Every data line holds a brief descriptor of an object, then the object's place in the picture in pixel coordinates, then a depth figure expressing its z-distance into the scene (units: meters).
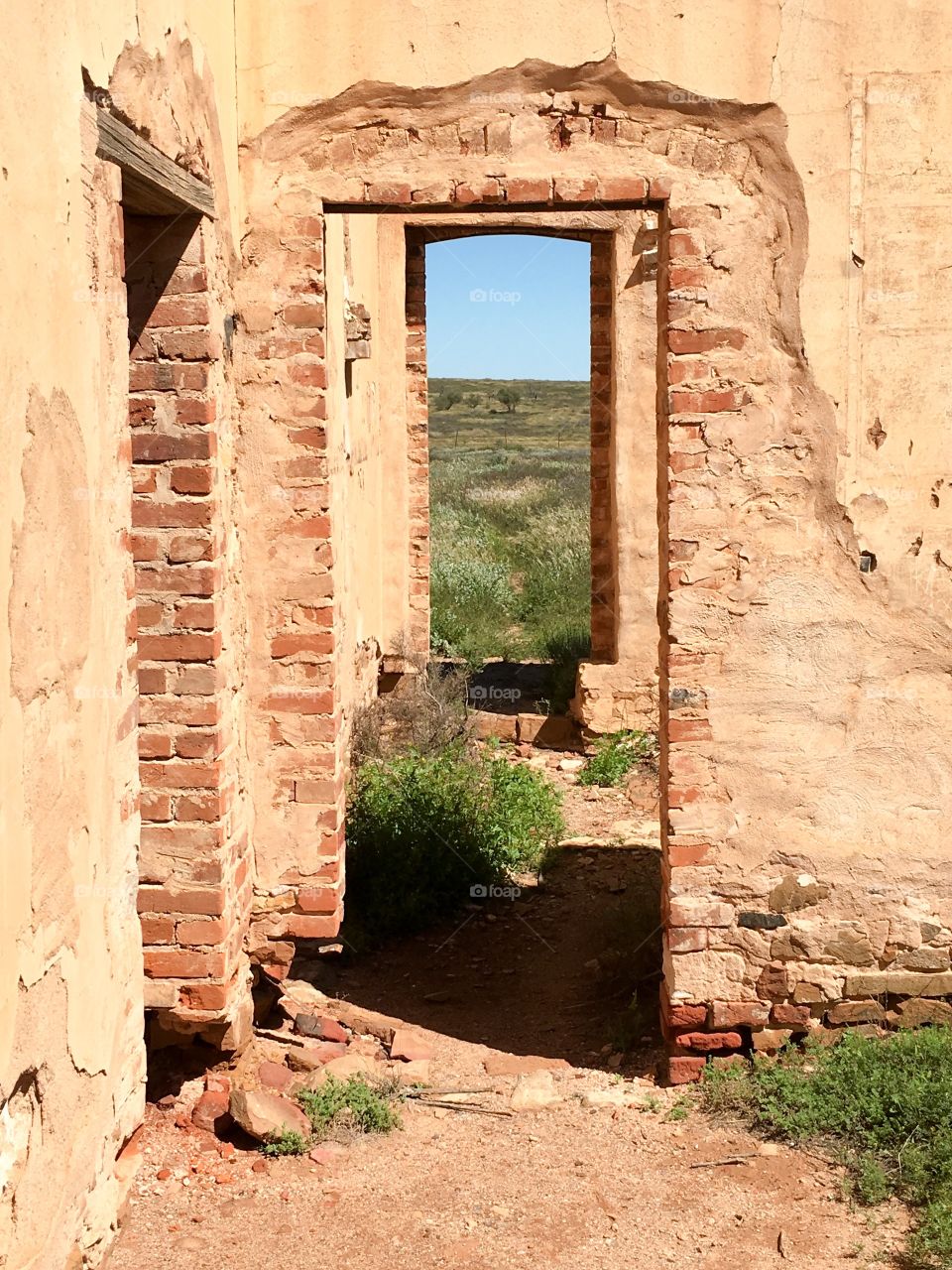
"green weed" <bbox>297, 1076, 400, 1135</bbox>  4.18
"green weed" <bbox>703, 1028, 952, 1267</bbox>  3.67
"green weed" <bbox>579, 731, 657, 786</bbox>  8.24
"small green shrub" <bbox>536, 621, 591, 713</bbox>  9.88
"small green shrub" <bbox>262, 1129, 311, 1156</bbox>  4.00
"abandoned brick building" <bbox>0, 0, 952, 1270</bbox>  4.00
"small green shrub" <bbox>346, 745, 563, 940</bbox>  5.96
